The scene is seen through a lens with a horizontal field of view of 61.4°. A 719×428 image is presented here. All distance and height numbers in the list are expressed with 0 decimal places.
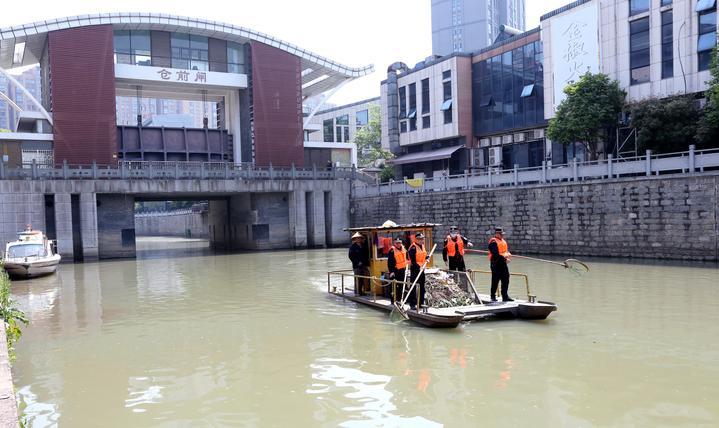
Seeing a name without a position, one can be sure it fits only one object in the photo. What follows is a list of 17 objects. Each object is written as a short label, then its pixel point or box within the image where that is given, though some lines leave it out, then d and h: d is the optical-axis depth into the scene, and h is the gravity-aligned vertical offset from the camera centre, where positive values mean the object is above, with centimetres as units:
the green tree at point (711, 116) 2564 +324
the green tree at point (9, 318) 1002 -196
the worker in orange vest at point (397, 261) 1370 -138
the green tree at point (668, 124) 2889 +323
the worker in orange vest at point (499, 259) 1309 -134
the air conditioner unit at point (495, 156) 4447 +305
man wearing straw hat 1574 -155
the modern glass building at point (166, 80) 3838 +874
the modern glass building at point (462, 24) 11919 +3475
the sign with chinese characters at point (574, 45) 3512 +897
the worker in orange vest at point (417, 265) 1331 -144
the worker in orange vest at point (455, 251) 1434 -125
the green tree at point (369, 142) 6888 +676
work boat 1277 -225
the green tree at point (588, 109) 3275 +463
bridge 3431 +49
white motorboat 2505 -195
